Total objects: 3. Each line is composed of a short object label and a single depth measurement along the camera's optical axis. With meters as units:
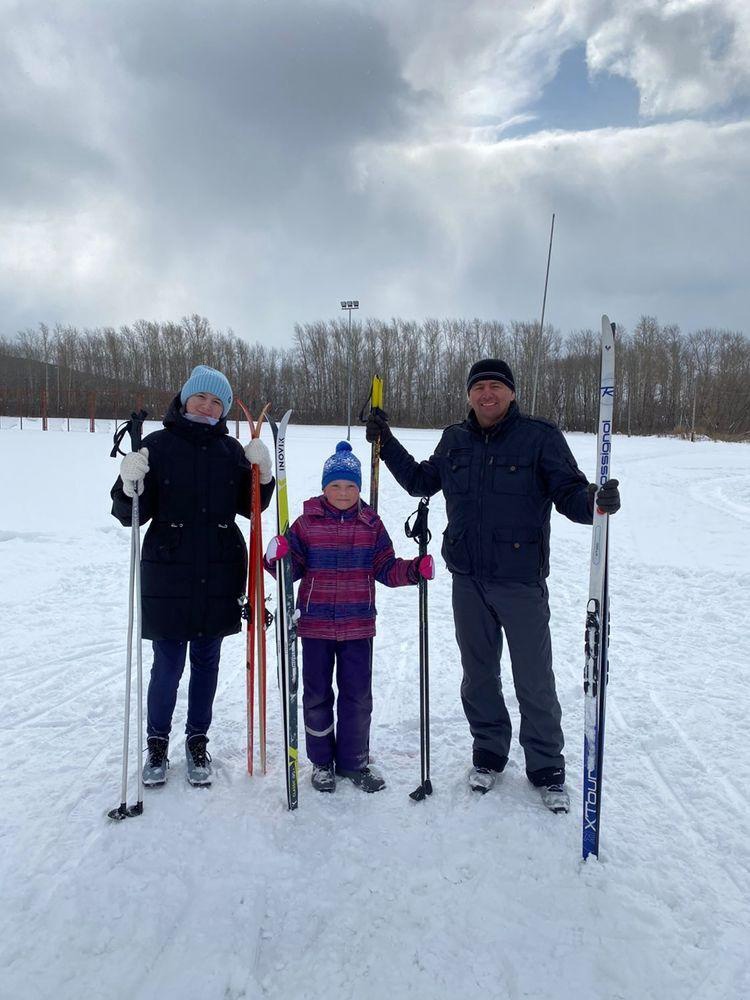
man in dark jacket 2.83
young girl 2.90
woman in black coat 2.87
